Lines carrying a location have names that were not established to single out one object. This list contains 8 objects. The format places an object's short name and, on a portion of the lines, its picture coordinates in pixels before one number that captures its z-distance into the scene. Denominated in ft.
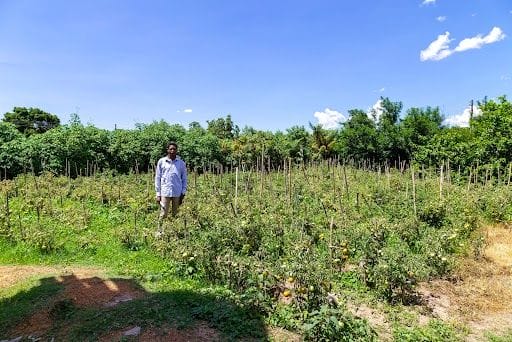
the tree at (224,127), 96.17
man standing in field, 20.58
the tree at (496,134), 42.16
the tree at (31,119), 89.40
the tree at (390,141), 62.03
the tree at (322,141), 75.66
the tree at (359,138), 64.69
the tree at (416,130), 60.64
